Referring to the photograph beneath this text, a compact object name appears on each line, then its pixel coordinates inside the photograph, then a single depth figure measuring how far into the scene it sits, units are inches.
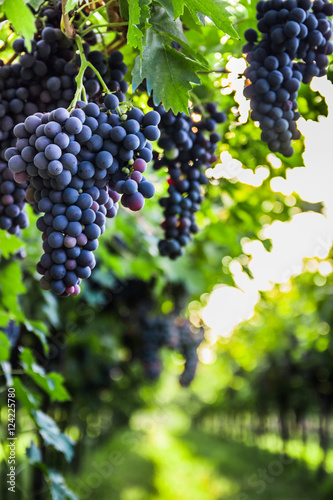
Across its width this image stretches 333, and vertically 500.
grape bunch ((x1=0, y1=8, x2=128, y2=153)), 59.3
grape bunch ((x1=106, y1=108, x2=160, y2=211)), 48.9
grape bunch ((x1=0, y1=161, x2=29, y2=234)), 63.9
